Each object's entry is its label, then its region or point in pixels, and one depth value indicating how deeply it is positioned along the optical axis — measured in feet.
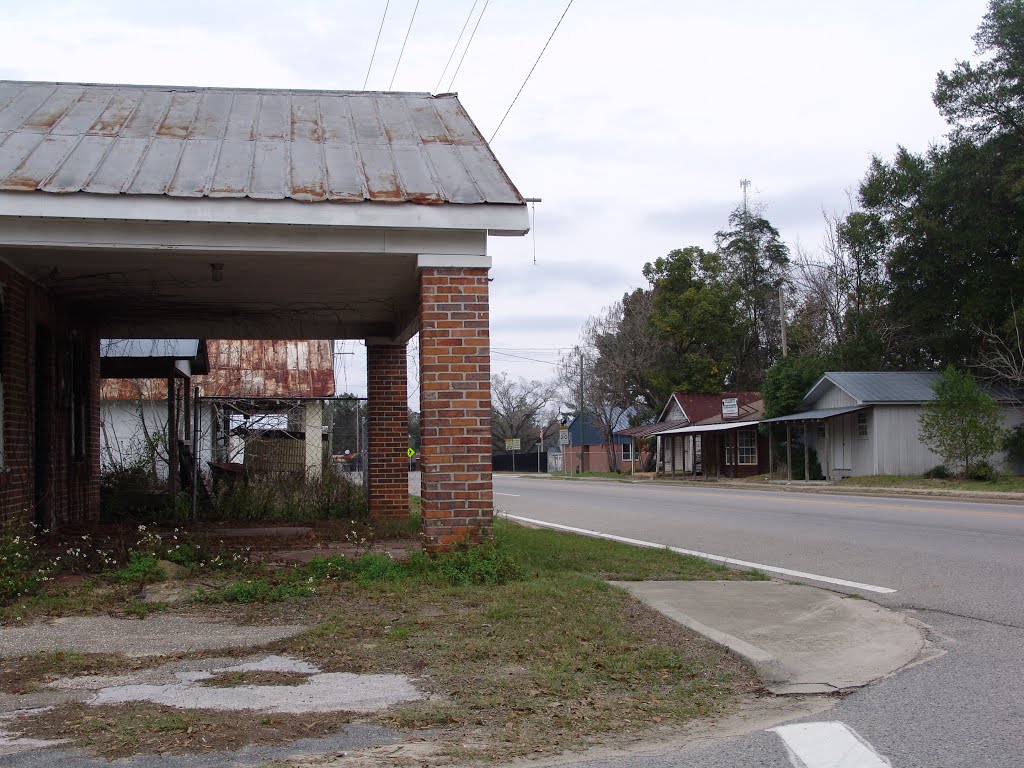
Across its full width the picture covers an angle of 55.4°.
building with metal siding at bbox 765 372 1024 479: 105.09
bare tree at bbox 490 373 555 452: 318.24
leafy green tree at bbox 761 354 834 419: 123.03
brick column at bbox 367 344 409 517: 47.03
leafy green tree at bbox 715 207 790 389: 197.02
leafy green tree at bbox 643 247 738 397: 178.29
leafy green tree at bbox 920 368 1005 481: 94.02
